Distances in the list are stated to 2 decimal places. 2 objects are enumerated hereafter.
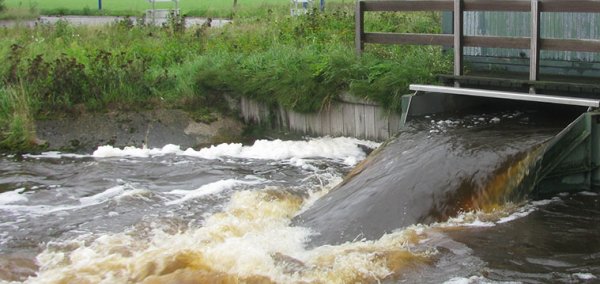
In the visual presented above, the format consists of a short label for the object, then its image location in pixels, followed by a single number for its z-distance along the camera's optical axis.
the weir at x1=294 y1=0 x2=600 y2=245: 9.20
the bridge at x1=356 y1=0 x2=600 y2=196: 9.91
